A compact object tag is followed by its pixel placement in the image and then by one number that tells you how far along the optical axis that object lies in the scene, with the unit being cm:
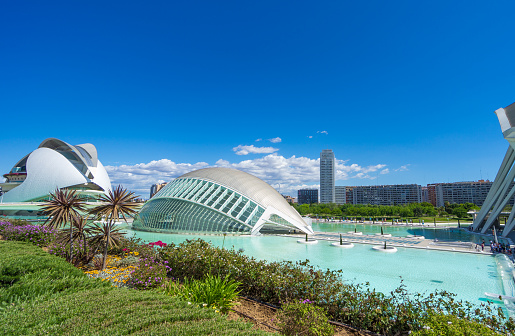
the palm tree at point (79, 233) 1040
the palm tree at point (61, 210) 1012
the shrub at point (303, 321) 454
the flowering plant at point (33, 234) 1423
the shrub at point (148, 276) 718
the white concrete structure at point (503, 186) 2342
